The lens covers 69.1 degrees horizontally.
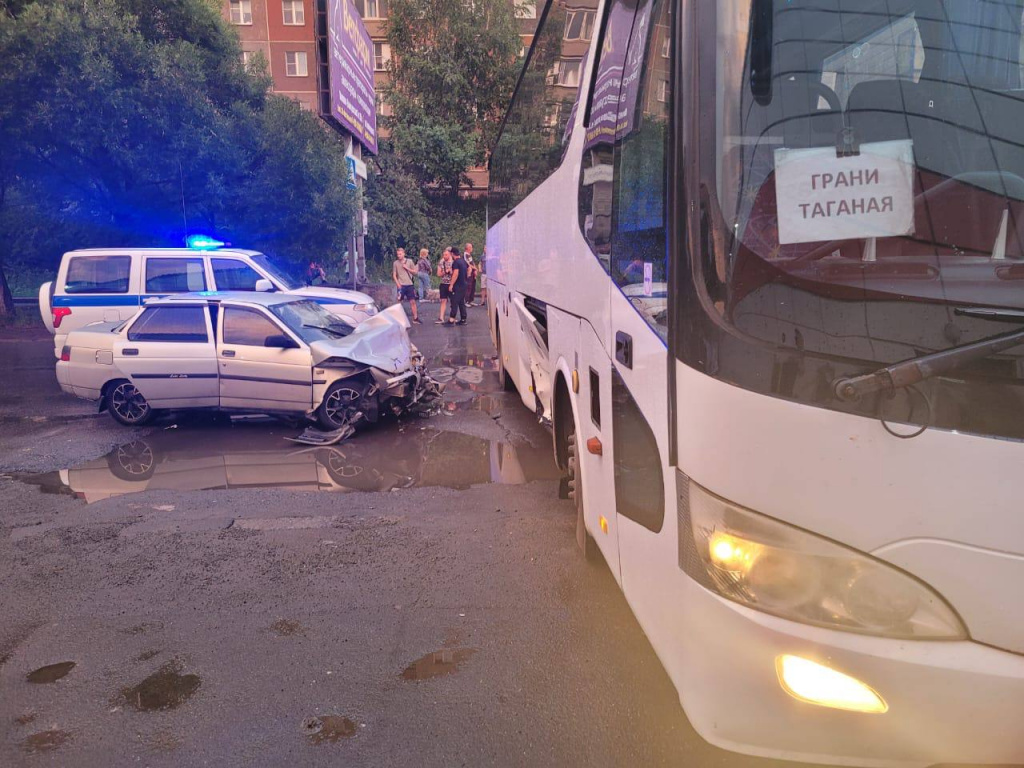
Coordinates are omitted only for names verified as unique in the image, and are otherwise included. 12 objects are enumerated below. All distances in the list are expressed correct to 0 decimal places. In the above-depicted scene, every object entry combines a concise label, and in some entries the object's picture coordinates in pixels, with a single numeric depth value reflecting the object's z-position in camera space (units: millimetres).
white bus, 1832
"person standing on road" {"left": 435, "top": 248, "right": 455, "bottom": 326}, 19734
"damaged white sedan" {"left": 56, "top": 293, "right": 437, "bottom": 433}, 8078
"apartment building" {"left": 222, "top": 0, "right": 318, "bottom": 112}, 46094
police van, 11633
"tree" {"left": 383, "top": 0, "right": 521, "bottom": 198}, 38969
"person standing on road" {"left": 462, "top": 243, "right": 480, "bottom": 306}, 22470
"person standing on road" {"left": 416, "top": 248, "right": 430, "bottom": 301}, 22850
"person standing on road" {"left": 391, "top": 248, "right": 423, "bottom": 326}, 19547
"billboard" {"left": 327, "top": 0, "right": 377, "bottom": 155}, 21031
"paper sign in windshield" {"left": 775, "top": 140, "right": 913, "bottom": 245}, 1970
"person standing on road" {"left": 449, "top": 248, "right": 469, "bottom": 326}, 19594
